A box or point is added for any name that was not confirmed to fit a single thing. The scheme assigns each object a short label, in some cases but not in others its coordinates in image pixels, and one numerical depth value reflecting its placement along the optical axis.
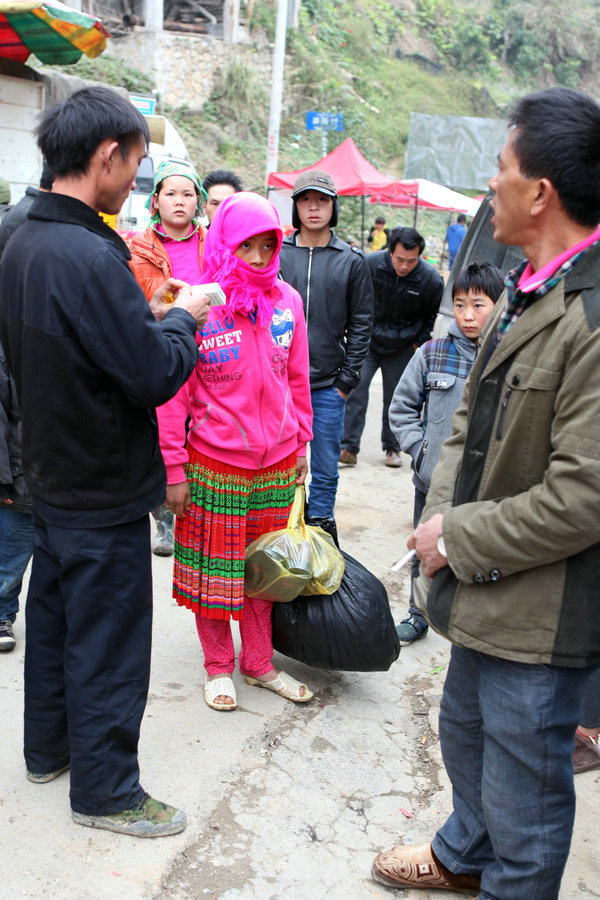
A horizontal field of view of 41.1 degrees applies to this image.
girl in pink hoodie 2.80
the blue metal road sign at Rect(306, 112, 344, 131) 16.78
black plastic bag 3.04
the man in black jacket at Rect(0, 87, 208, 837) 2.01
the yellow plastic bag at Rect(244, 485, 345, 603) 2.95
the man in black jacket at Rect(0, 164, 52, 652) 3.15
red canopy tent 13.44
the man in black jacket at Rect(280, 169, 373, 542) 4.59
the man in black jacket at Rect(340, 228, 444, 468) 5.93
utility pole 14.32
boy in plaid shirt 3.26
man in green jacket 1.59
